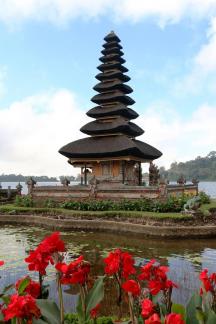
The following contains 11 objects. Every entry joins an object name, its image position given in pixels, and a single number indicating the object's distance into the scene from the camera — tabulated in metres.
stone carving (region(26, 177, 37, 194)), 29.64
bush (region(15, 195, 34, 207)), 26.70
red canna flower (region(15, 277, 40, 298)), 2.97
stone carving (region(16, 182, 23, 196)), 32.47
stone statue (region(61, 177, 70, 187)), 29.16
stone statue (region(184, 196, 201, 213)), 19.22
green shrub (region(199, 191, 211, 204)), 27.80
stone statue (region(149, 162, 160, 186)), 33.41
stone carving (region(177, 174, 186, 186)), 32.38
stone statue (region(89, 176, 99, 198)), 27.10
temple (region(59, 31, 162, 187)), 30.94
